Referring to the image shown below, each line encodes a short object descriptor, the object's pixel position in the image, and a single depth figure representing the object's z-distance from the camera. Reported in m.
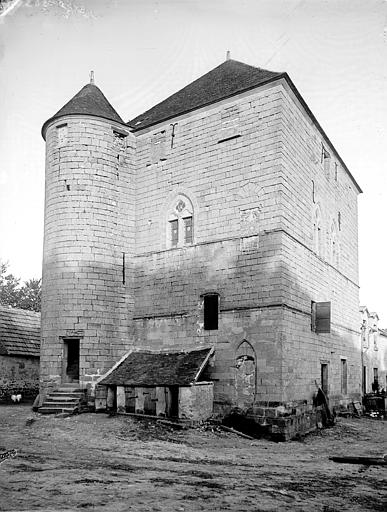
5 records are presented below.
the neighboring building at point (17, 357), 25.27
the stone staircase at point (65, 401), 18.22
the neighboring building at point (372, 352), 31.61
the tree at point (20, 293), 53.12
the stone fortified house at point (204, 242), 17.62
